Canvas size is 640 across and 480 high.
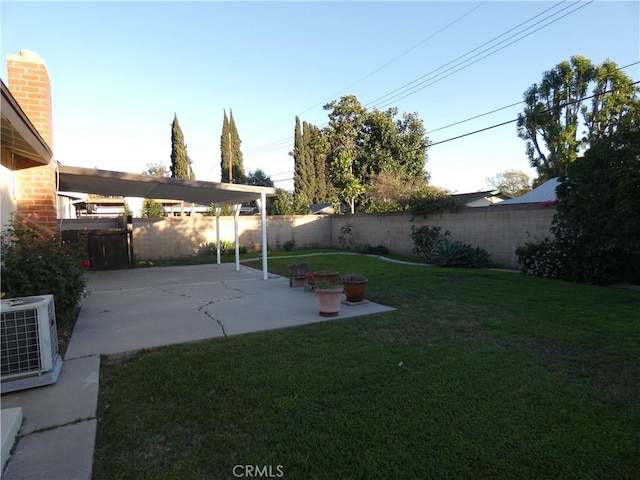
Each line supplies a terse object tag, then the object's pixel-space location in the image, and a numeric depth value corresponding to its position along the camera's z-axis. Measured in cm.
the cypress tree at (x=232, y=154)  3750
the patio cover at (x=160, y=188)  761
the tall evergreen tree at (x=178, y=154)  3419
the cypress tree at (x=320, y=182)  3609
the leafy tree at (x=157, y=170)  4928
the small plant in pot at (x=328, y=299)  573
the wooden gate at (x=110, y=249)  1258
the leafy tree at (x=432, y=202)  1388
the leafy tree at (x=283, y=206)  2067
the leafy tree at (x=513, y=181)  4816
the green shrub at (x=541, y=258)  930
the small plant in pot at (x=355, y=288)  653
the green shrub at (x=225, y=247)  1681
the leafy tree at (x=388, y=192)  1703
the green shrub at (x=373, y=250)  1694
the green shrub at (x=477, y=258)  1153
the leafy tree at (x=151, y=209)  2464
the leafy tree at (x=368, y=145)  2423
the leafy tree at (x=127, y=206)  2482
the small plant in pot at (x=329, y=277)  734
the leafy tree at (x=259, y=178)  4562
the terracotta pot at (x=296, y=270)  864
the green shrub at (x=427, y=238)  1398
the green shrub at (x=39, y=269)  429
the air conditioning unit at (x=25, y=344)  319
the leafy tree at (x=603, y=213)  745
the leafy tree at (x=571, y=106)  2392
